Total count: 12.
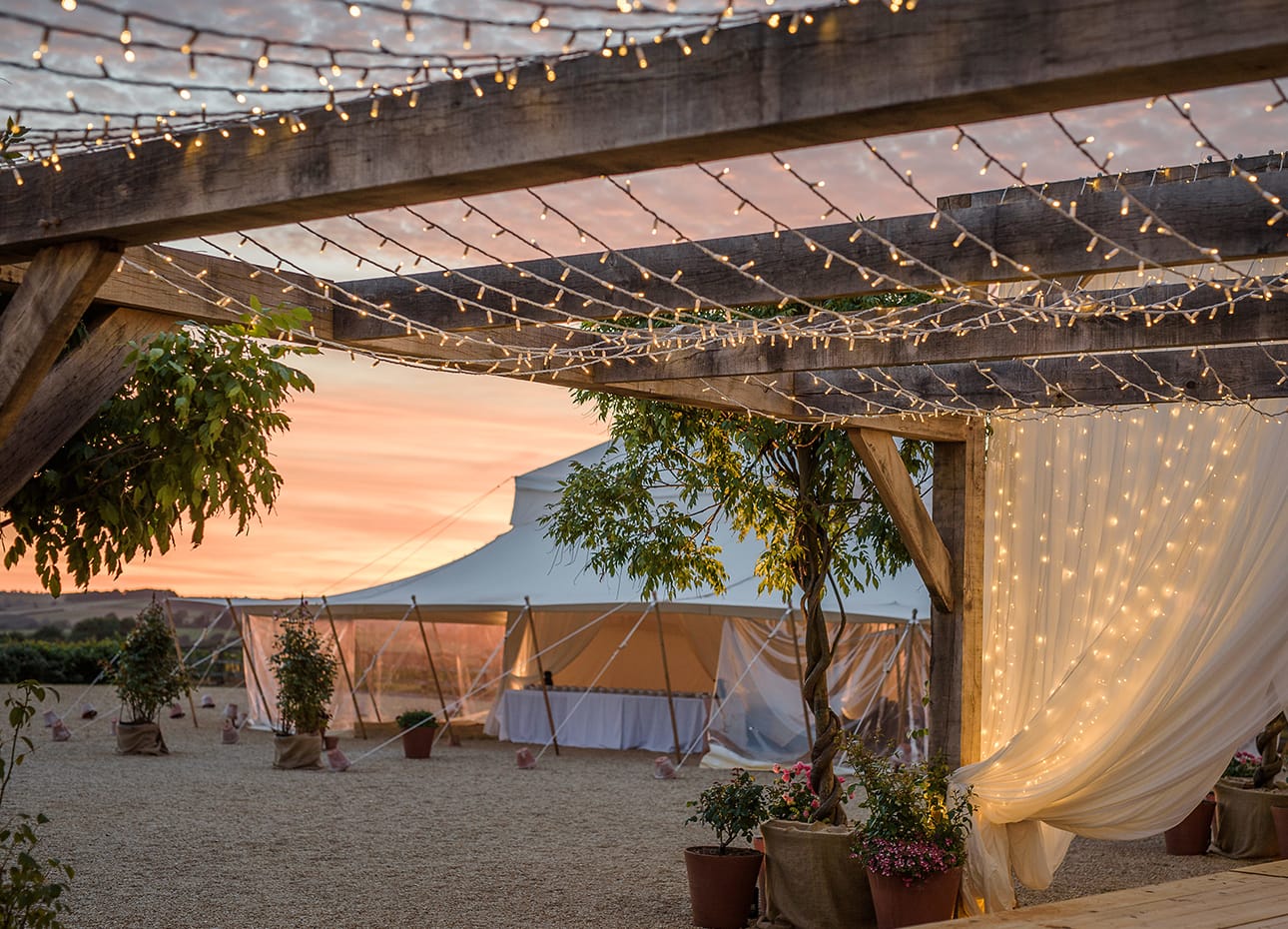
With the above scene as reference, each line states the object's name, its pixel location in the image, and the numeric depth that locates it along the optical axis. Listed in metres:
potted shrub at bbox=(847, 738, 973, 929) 4.69
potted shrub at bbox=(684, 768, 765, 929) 5.19
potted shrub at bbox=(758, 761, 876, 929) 5.07
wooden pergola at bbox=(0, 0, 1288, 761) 1.69
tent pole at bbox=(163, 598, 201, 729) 11.62
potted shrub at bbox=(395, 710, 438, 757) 11.08
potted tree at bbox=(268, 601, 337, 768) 10.28
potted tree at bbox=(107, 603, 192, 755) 10.94
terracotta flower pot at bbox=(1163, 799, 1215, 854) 6.88
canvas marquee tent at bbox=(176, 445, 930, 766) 10.49
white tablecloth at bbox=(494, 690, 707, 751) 11.79
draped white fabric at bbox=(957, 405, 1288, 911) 4.86
